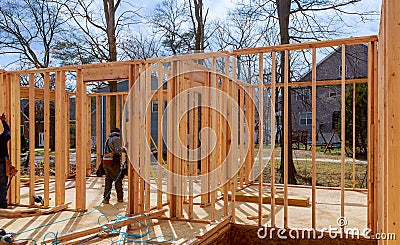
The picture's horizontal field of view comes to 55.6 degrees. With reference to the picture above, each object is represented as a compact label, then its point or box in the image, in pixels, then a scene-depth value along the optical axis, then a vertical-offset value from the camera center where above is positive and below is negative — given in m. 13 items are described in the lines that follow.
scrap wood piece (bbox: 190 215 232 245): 4.63 -1.51
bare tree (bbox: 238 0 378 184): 12.07 +3.57
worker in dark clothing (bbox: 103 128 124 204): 7.47 -0.90
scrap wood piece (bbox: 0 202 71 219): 6.48 -1.60
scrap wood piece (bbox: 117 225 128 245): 4.88 -1.55
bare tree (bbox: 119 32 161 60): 16.38 +3.33
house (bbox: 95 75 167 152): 19.01 +0.33
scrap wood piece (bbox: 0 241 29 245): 4.56 -1.47
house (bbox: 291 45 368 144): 18.61 +0.99
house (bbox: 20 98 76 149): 18.47 -0.10
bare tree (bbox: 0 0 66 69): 15.70 +3.91
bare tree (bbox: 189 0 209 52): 14.71 +3.79
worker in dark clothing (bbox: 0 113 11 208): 6.90 -0.72
